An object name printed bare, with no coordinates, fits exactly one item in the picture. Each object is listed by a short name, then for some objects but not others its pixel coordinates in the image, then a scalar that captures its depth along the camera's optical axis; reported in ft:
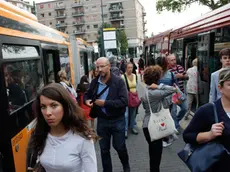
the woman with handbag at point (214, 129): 6.26
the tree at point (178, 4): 84.79
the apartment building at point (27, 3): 241.12
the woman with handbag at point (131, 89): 19.76
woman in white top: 6.05
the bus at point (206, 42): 19.74
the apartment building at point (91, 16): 280.31
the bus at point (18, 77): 9.53
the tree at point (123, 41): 229.66
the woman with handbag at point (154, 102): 11.87
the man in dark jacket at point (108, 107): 11.93
